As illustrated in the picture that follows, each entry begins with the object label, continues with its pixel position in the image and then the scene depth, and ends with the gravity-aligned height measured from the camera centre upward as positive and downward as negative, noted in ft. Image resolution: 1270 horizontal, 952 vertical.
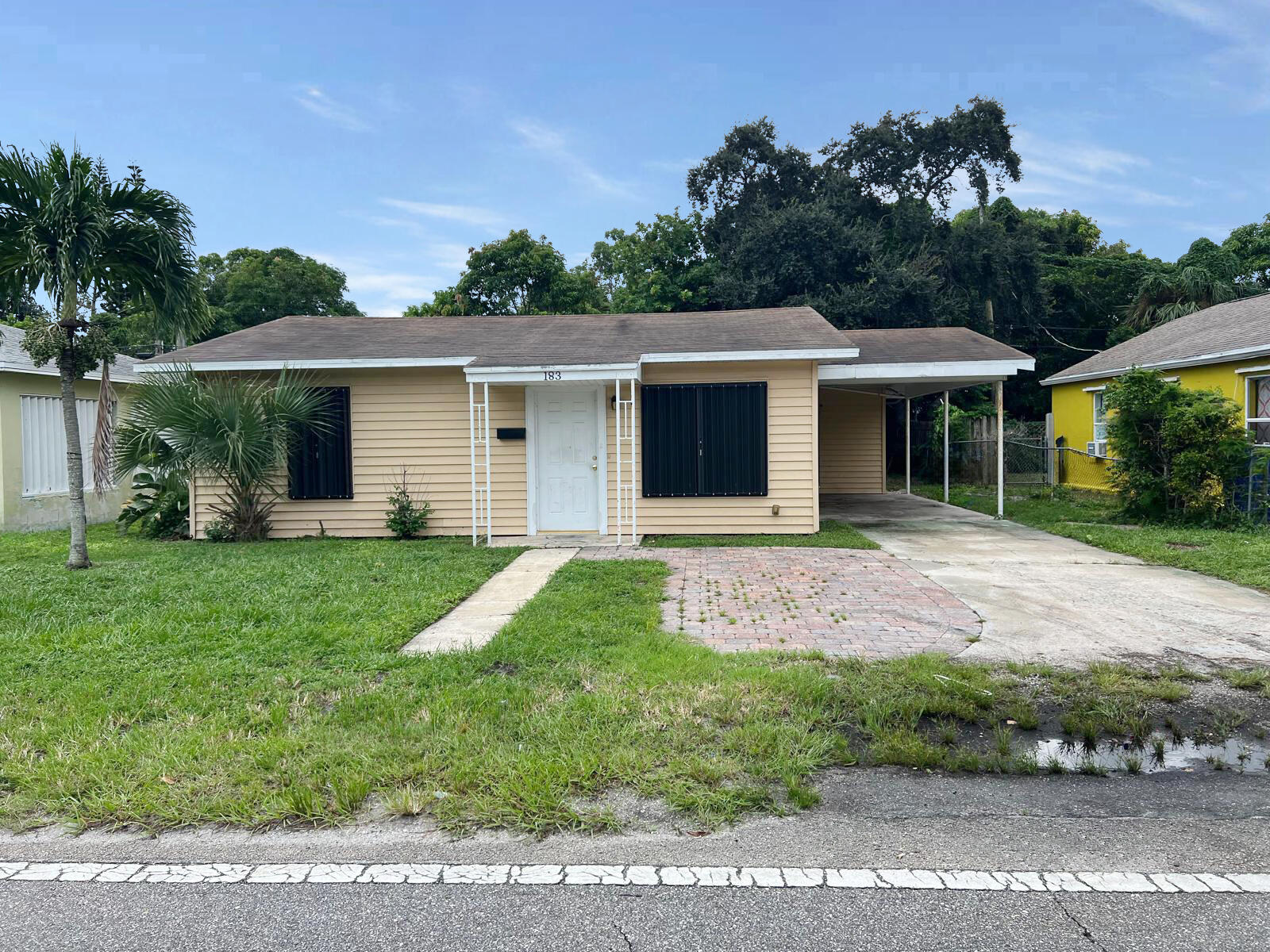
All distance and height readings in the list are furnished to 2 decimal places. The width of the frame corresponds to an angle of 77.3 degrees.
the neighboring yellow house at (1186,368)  43.14 +4.91
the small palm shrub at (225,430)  33.24 +1.28
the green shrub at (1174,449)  36.04 -0.10
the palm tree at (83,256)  26.99 +7.39
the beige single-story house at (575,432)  35.70 +1.07
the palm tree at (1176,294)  82.84 +16.26
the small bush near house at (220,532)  36.35 -3.33
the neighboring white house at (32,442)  40.11 +1.08
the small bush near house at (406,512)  36.55 -2.57
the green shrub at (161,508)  38.83 -2.36
